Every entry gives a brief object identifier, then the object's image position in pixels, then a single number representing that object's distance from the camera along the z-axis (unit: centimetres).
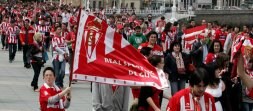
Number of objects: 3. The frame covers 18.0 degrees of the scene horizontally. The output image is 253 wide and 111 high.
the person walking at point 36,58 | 1792
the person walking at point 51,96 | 924
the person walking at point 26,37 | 2385
